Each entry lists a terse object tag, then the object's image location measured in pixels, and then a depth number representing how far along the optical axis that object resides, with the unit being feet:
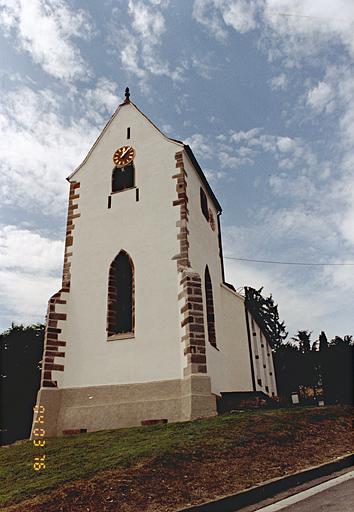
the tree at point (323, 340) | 97.66
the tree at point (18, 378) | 75.01
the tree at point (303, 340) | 145.66
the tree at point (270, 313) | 162.81
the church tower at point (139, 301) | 48.83
